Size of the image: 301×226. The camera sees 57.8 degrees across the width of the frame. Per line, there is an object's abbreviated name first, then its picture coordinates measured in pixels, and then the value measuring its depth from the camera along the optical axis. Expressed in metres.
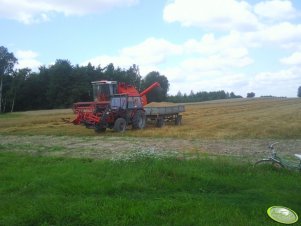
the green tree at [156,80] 57.60
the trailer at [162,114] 17.85
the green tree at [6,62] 47.64
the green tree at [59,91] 47.84
